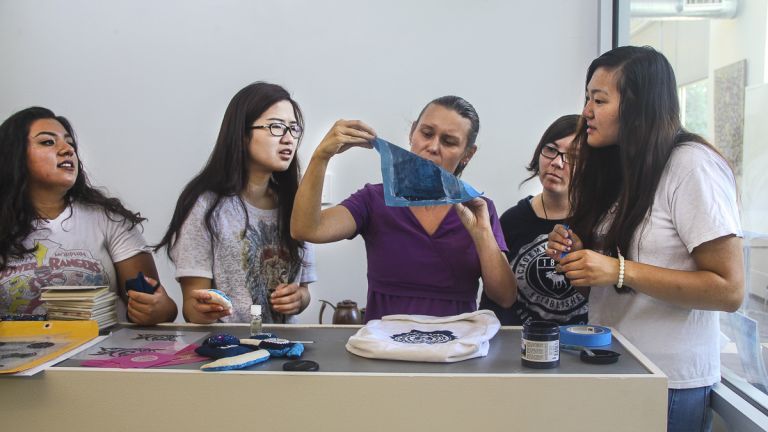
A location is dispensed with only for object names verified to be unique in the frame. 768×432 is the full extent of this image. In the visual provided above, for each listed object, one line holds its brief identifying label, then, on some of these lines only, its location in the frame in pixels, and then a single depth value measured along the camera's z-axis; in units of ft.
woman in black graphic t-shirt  6.03
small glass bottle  4.74
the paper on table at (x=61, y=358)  3.85
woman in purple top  5.31
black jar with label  3.92
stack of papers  4.99
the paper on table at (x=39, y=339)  4.15
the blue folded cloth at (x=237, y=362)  3.90
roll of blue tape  4.38
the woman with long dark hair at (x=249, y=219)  5.80
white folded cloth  4.07
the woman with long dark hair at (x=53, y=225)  5.66
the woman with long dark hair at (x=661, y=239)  4.33
